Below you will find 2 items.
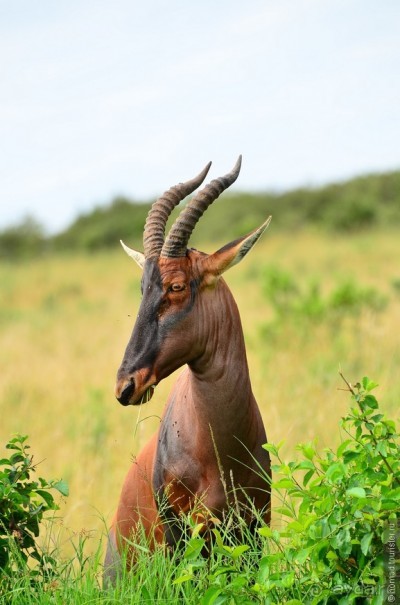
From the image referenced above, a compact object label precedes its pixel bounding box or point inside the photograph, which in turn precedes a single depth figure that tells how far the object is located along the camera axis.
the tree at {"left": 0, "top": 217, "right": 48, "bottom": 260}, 75.19
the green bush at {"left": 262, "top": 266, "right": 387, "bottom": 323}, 22.20
